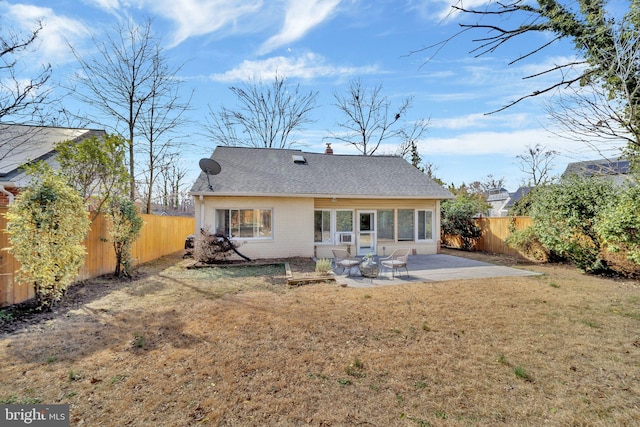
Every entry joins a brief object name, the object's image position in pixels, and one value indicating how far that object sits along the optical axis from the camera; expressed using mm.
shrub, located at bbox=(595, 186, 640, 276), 7910
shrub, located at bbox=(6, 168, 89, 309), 5379
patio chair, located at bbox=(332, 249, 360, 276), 9086
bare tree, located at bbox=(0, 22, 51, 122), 6129
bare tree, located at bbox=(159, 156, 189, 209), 29162
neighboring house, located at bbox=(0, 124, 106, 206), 10156
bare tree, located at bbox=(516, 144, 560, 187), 28781
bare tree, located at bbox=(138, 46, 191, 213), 15102
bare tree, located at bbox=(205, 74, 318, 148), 25594
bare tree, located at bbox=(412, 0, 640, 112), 3000
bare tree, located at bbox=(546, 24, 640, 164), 3248
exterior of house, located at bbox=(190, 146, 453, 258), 12258
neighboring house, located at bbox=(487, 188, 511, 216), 41356
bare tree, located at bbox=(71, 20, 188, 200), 13789
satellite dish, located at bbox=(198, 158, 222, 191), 12234
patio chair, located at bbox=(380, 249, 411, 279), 8906
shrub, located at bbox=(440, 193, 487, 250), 16453
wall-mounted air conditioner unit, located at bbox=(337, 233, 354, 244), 13453
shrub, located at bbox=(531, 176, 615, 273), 9336
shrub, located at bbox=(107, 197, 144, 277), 8883
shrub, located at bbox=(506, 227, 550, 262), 12162
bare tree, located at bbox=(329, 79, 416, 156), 26188
